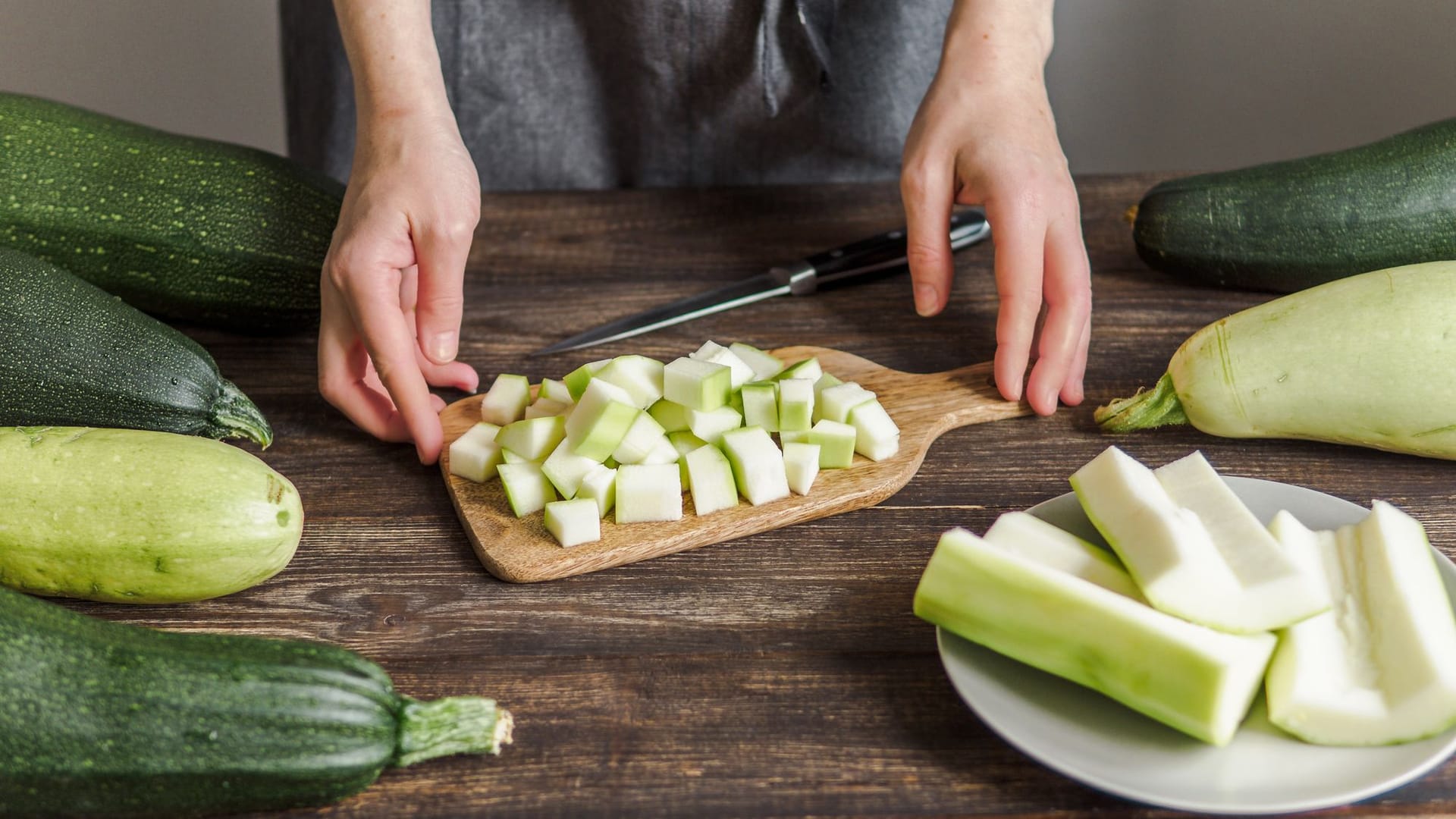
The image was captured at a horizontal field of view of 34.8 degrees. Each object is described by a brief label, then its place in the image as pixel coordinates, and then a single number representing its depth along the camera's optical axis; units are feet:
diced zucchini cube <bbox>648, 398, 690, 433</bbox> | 3.44
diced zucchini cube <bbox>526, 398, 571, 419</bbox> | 3.50
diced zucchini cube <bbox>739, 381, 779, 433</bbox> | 3.43
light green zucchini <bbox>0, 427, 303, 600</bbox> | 3.09
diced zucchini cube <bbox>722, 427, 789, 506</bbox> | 3.32
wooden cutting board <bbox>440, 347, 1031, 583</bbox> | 3.25
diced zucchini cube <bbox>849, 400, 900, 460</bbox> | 3.41
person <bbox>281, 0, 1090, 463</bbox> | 3.46
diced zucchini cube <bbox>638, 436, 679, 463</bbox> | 3.38
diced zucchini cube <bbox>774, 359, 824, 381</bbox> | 3.53
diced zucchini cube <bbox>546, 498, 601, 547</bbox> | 3.25
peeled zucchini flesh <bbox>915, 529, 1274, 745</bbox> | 2.81
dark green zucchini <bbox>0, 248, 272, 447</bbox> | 3.40
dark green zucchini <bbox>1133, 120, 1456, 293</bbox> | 3.72
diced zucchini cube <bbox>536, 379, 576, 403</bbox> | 3.51
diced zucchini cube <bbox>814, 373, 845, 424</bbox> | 3.50
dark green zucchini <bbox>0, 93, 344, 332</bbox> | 3.76
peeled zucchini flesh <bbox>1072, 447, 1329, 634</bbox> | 2.87
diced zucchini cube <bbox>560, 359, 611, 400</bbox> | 3.43
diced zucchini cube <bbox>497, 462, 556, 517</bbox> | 3.33
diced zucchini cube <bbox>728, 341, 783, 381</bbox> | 3.59
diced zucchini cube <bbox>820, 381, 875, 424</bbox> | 3.44
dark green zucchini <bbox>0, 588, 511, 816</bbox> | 2.81
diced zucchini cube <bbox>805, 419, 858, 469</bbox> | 3.39
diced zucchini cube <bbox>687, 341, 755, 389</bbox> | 3.47
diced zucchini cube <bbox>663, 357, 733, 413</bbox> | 3.37
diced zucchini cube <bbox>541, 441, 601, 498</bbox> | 3.33
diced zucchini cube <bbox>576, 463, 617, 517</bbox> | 3.31
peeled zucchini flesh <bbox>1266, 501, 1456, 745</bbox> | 2.83
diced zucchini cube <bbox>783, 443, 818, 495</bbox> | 3.33
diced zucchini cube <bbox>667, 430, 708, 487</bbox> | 3.44
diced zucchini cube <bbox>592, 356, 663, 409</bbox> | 3.42
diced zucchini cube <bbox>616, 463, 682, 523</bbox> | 3.30
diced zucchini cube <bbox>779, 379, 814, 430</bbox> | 3.41
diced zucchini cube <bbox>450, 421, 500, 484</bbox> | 3.40
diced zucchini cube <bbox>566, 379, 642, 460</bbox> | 3.31
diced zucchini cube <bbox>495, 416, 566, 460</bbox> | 3.39
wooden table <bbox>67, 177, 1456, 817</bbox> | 2.93
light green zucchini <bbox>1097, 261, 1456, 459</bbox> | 3.31
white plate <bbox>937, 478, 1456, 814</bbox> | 2.80
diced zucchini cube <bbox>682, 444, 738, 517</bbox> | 3.32
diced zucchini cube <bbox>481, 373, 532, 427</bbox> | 3.52
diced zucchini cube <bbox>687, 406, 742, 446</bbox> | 3.40
